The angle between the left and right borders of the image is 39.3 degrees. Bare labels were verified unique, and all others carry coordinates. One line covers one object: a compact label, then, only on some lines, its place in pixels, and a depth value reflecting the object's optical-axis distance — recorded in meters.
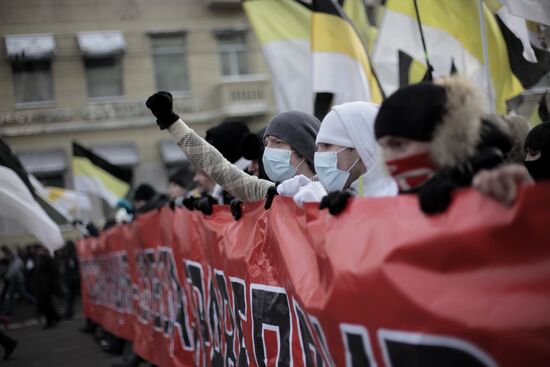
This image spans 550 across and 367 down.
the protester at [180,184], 8.30
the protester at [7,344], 9.02
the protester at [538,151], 3.85
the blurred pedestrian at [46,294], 14.26
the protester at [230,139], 5.19
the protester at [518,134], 3.64
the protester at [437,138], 2.07
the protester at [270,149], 3.97
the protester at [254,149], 4.55
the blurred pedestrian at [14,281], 16.20
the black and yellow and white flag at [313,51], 6.30
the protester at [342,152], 3.17
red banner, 1.87
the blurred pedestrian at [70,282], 15.27
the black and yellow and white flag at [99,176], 11.51
